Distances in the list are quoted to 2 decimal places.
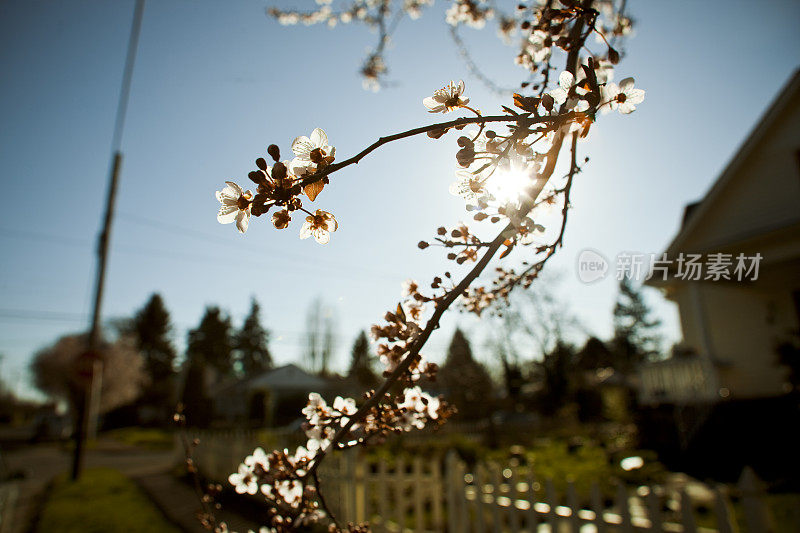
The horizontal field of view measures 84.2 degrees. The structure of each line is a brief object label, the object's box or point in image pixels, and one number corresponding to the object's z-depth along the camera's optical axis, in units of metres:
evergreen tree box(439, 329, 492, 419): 13.54
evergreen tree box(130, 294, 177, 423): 30.52
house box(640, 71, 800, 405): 8.15
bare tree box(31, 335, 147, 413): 20.36
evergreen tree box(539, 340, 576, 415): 18.80
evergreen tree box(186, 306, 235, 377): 12.24
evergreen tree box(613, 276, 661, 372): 38.44
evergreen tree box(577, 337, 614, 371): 26.08
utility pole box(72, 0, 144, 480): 8.30
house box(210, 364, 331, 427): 13.36
